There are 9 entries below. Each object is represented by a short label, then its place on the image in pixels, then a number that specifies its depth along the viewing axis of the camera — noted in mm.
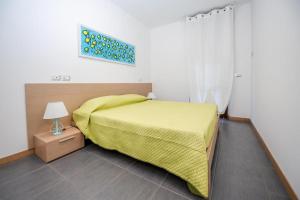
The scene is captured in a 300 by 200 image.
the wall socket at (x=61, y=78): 1934
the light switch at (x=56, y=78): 1923
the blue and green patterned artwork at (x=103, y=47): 2297
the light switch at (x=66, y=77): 2059
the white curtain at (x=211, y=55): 3133
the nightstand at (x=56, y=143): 1542
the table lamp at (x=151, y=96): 3850
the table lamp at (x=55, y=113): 1604
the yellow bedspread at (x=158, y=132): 1048
